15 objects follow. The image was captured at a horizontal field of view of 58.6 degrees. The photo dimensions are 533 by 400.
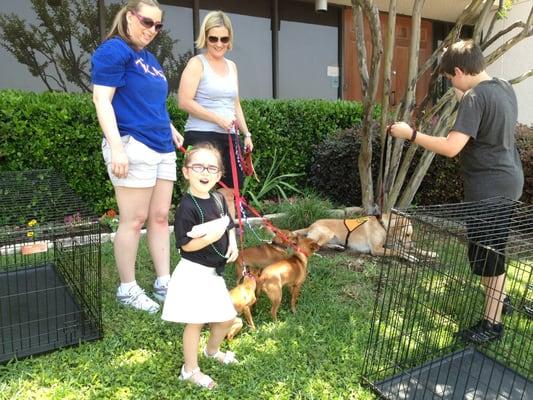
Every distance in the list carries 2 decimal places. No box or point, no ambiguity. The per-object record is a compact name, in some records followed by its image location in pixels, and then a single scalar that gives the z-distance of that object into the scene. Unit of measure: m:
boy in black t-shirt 2.56
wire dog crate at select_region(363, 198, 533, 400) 2.44
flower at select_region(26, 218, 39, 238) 2.57
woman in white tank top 3.20
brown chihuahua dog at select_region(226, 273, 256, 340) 2.73
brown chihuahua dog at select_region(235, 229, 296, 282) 3.40
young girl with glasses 2.18
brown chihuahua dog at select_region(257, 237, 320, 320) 2.97
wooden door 9.26
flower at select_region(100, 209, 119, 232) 4.90
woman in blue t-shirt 2.65
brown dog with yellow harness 4.45
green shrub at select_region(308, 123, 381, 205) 6.05
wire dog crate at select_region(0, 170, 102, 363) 2.64
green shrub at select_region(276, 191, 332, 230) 5.20
